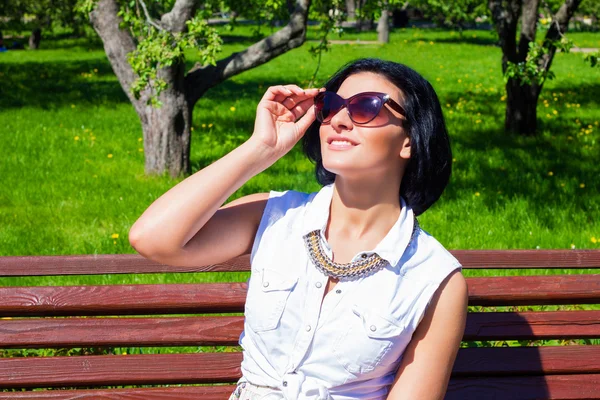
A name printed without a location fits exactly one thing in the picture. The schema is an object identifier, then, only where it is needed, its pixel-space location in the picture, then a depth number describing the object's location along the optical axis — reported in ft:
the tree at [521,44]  28.94
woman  7.22
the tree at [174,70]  23.80
